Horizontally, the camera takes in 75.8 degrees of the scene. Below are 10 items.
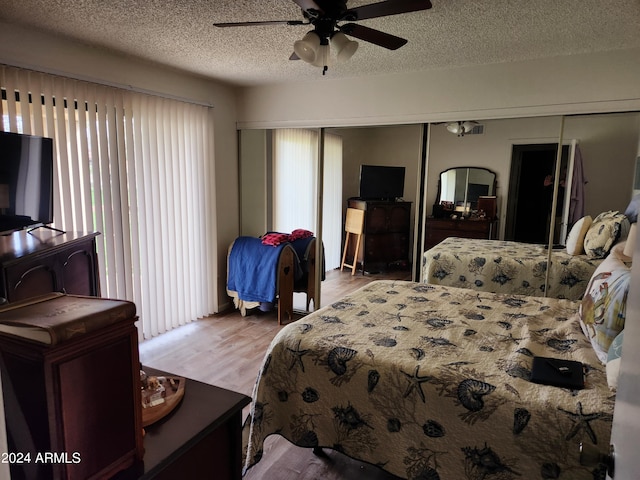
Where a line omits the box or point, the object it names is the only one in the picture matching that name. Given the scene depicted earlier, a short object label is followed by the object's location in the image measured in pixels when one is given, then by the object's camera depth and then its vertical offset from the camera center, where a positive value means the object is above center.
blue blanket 3.98 -0.84
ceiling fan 1.78 +0.76
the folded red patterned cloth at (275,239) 4.05 -0.54
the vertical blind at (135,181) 2.77 +0.00
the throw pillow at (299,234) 4.19 -0.50
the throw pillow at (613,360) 1.49 -0.63
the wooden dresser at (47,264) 1.51 -0.35
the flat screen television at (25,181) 1.99 -0.01
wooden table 0.90 -0.59
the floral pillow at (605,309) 1.68 -0.51
